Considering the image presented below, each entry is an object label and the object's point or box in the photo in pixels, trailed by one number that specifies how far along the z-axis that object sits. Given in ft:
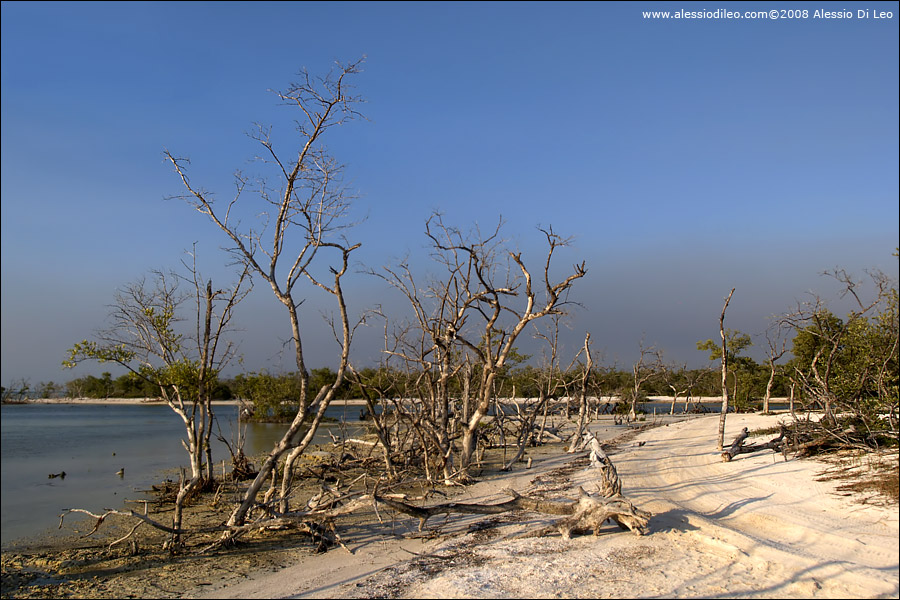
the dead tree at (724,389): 50.71
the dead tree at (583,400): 60.06
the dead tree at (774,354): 80.23
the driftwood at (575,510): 25.25
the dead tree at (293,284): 28.27
